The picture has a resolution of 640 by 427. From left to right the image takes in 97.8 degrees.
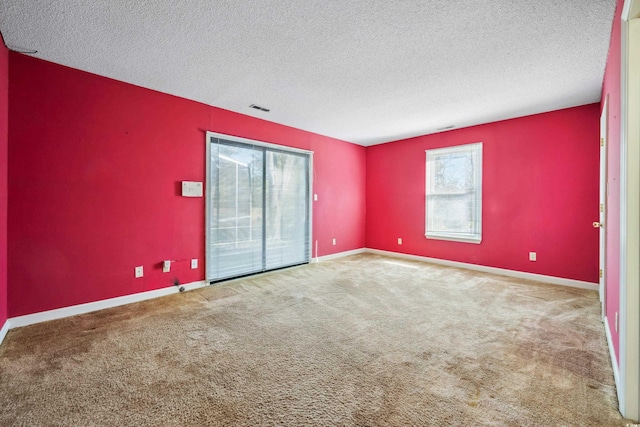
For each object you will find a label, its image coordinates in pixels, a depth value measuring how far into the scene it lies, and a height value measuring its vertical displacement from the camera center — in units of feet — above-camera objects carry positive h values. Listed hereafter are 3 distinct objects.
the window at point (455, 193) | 15.26 +0.96
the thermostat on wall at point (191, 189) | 11.60 +0.89
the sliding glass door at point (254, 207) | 12.66 +0.13
